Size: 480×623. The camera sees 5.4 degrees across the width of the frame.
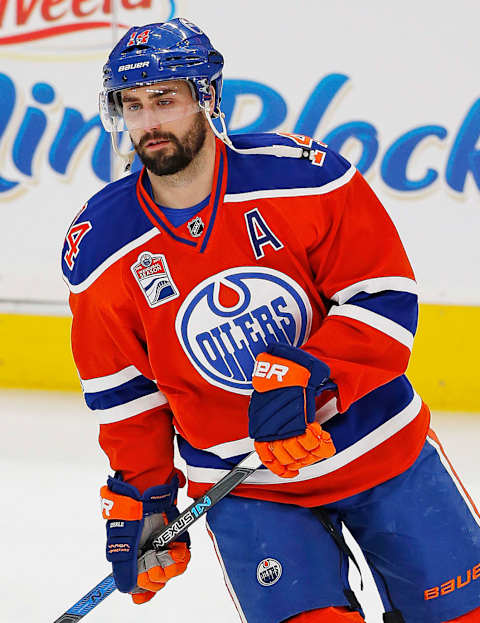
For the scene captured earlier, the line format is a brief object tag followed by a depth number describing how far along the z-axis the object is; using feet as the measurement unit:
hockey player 28.85
